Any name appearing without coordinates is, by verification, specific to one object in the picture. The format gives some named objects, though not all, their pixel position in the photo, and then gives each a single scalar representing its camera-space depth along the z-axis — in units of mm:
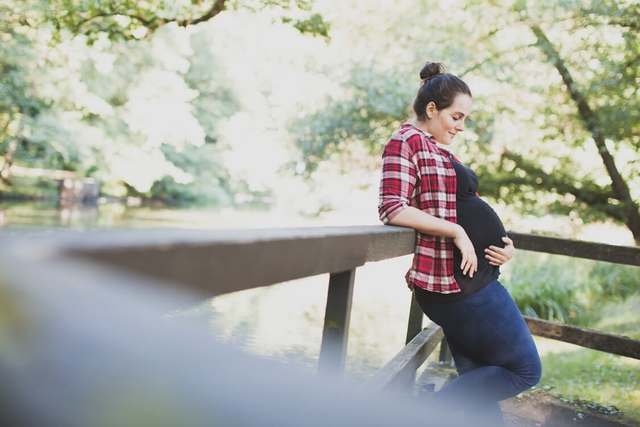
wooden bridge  402
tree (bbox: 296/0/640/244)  5871
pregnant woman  1946
